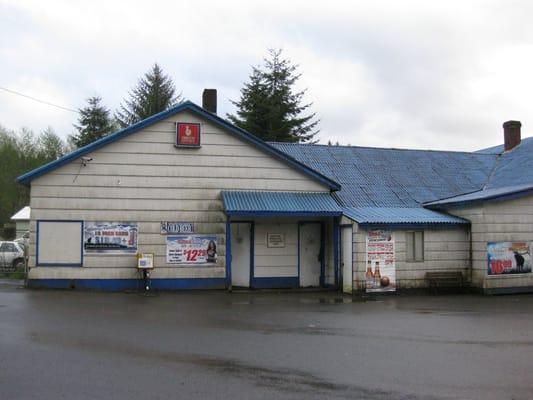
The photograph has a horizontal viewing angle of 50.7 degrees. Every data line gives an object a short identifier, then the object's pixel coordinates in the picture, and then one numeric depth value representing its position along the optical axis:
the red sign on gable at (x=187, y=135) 19.08
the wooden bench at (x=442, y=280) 19.28
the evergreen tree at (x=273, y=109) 43.72
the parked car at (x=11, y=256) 27.43
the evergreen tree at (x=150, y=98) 50.56
